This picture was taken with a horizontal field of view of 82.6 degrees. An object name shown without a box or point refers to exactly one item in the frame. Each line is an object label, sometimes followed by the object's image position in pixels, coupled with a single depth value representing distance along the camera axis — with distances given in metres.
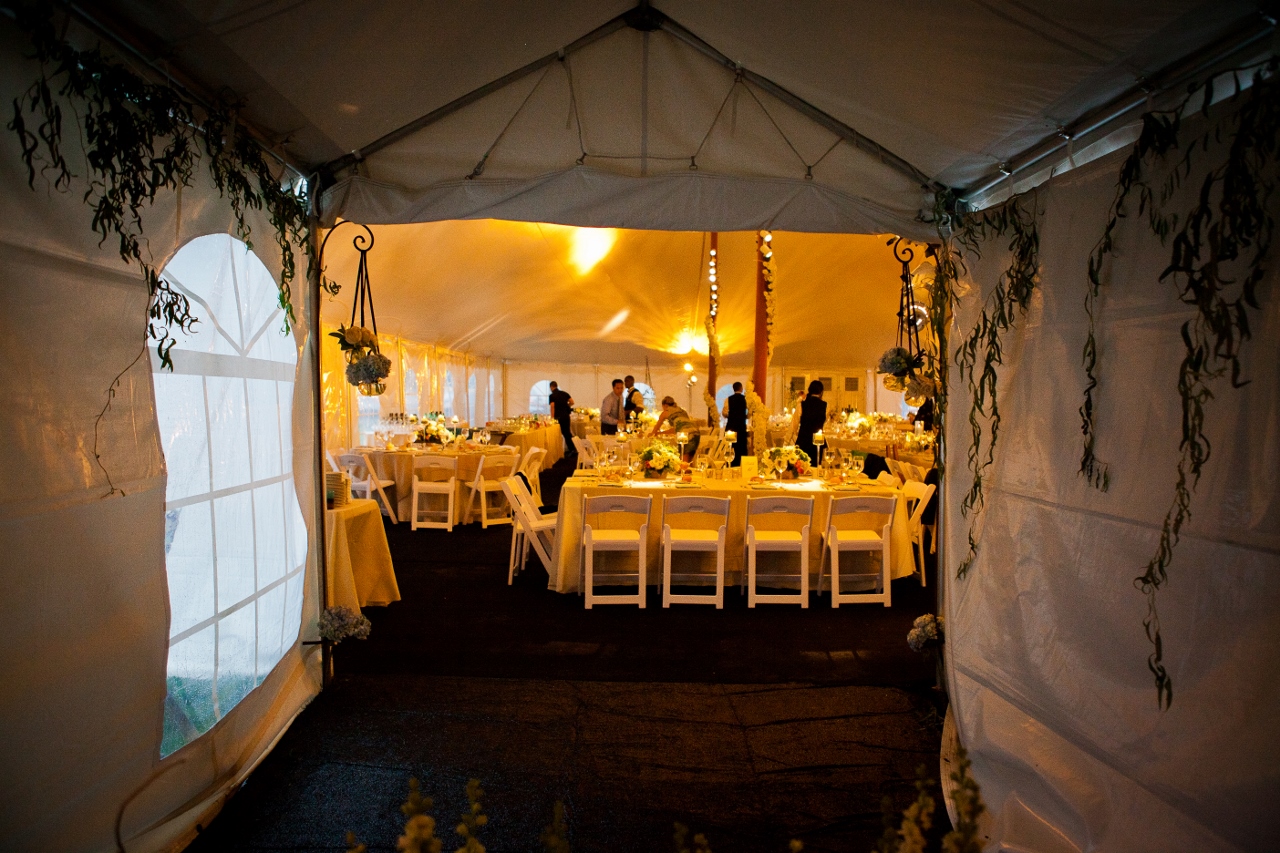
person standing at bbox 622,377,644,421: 12.62
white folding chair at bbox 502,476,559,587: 5.58
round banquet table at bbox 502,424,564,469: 12.41
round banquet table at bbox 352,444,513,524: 8.17
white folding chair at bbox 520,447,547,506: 6.94
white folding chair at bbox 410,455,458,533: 7.78
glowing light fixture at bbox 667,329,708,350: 16.80
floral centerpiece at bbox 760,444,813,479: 5.95
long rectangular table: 5.39
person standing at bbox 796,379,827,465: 8.42
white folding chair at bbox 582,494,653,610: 5.08
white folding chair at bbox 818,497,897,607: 5.24
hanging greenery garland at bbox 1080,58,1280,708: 1.63
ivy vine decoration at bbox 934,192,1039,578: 2.58
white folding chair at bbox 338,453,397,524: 7.79
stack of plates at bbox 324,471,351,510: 4.69
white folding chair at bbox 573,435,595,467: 10.36
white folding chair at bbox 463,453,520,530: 8.14
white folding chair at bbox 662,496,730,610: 5.07
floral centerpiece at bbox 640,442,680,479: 5.82
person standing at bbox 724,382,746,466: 8.90
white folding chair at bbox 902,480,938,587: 5.80
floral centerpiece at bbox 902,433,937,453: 8.05
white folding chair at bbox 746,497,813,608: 5.15
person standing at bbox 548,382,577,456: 14.95
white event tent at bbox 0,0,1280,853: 1.77
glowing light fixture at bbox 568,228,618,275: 10.59
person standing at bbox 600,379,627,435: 12.66
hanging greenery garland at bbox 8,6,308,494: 1.76
